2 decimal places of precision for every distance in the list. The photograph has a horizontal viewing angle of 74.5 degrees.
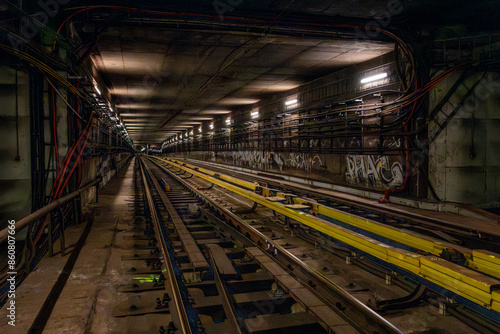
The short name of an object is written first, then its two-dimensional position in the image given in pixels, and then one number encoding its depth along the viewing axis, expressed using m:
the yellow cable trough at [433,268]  3.18
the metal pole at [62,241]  5.18
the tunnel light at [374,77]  9.88
